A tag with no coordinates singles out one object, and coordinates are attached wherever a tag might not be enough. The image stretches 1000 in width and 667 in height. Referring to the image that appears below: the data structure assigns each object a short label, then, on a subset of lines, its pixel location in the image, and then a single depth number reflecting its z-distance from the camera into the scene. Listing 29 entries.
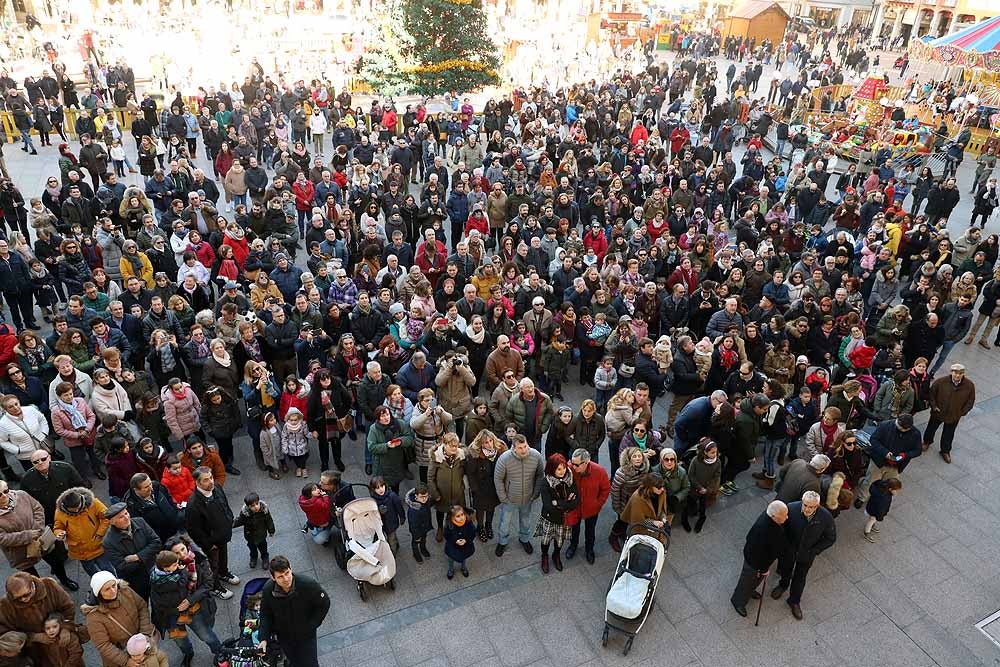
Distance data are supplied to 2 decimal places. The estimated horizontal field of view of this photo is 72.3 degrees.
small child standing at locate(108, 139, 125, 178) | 16.08
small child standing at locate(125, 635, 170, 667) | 4.67
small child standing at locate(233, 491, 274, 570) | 6.13
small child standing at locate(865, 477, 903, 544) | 7.08
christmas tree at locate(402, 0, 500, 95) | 21.24
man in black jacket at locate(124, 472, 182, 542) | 5.82
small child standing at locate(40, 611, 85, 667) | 4.91
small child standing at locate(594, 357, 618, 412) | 8.51
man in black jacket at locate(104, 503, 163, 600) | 5.48
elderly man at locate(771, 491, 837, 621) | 6.00
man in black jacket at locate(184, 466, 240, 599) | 5.88
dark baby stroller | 5.38
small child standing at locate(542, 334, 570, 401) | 9.06
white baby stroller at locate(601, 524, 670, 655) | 5.93
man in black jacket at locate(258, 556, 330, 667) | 4.93
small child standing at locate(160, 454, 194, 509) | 6.29
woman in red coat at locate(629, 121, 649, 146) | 19.41
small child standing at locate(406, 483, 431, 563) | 6.42
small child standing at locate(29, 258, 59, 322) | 10.00
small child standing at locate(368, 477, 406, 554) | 6.25
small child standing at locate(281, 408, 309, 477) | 7.38
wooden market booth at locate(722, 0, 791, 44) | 45.00
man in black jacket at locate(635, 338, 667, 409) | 8.39
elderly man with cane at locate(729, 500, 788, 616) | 5.96
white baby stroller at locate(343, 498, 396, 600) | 6.23
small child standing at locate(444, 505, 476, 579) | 6.32
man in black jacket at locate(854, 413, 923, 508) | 7.25
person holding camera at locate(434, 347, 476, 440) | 7.87
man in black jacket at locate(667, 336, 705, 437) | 8.42
